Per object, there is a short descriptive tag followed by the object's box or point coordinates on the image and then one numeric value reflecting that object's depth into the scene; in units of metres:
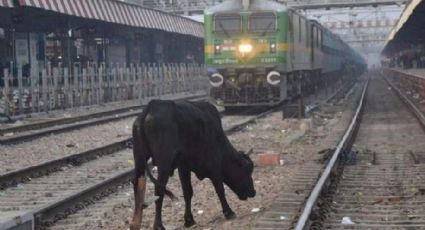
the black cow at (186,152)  12.52
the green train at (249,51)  41.46
